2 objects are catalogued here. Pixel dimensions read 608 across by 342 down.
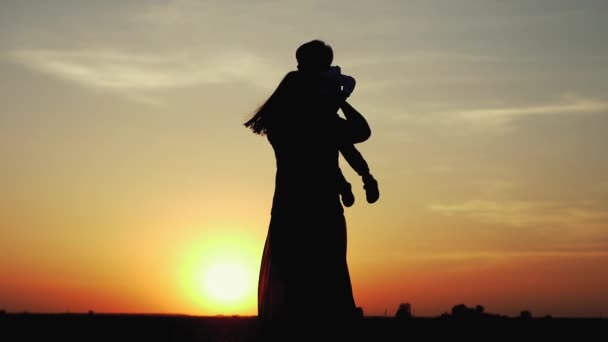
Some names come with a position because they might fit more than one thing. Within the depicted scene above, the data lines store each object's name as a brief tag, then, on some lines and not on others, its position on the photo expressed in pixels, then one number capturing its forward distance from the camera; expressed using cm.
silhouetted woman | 863
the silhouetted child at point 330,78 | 863
